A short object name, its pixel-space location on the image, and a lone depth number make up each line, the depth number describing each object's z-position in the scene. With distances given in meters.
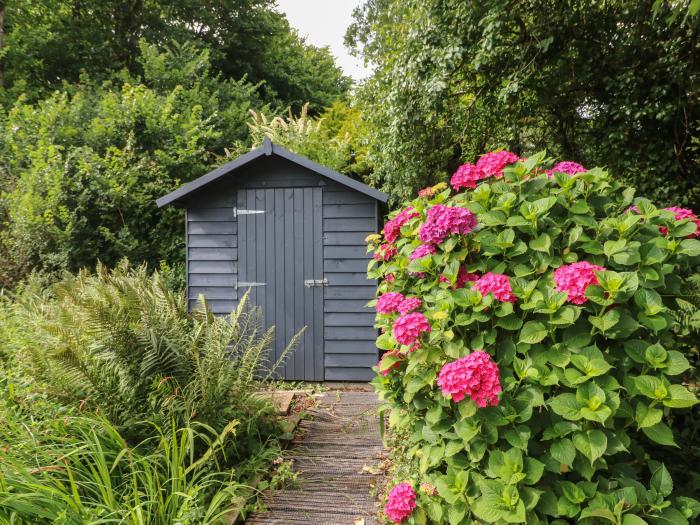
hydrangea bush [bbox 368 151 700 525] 1.43
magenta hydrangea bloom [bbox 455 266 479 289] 1.82
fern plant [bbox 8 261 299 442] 2.46
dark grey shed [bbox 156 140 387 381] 4.98
